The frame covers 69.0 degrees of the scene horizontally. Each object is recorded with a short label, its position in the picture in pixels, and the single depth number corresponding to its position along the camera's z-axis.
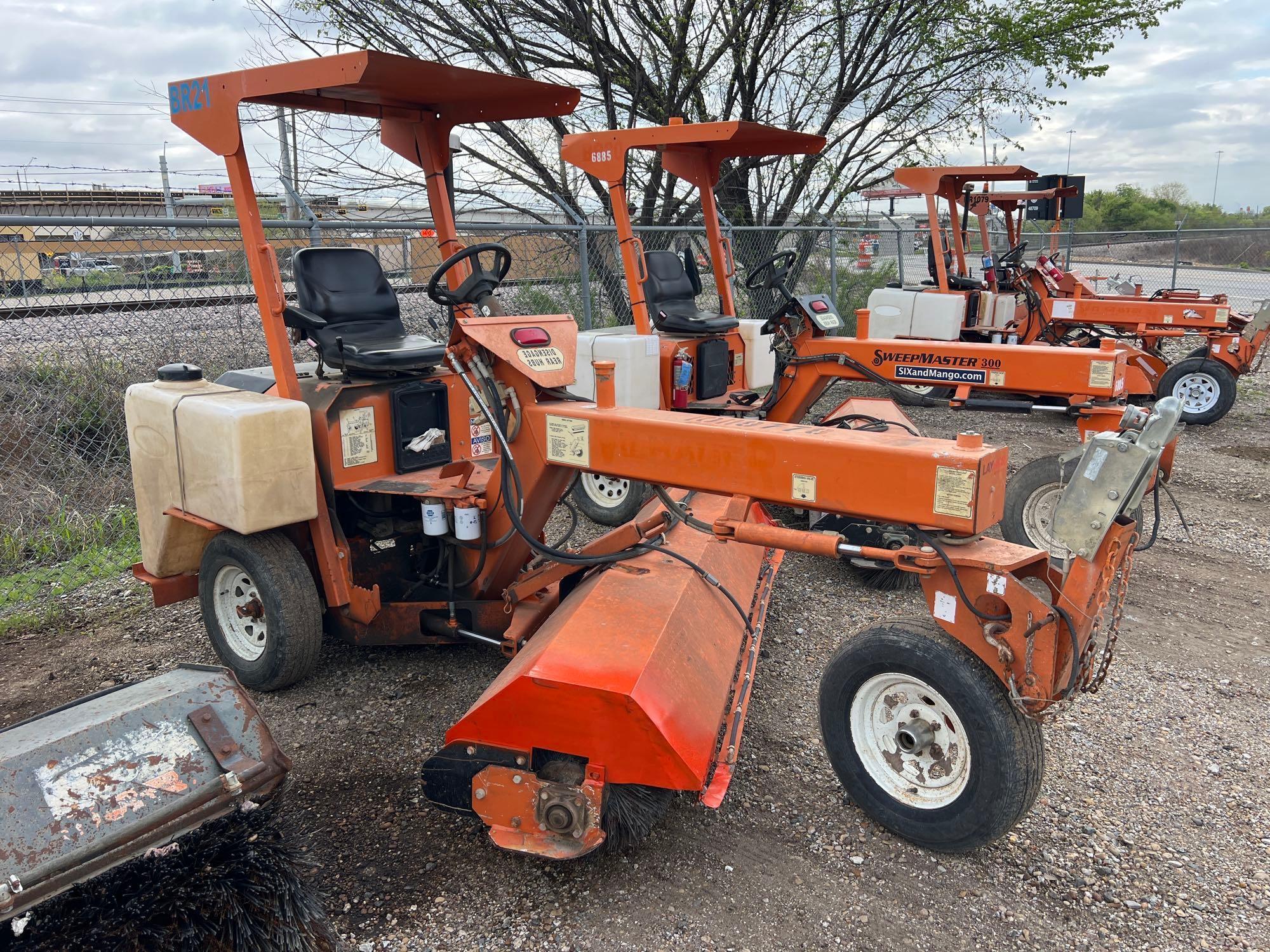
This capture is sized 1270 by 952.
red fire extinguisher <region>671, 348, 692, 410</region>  6.20
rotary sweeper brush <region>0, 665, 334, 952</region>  1.90
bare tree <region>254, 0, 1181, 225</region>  9.49
